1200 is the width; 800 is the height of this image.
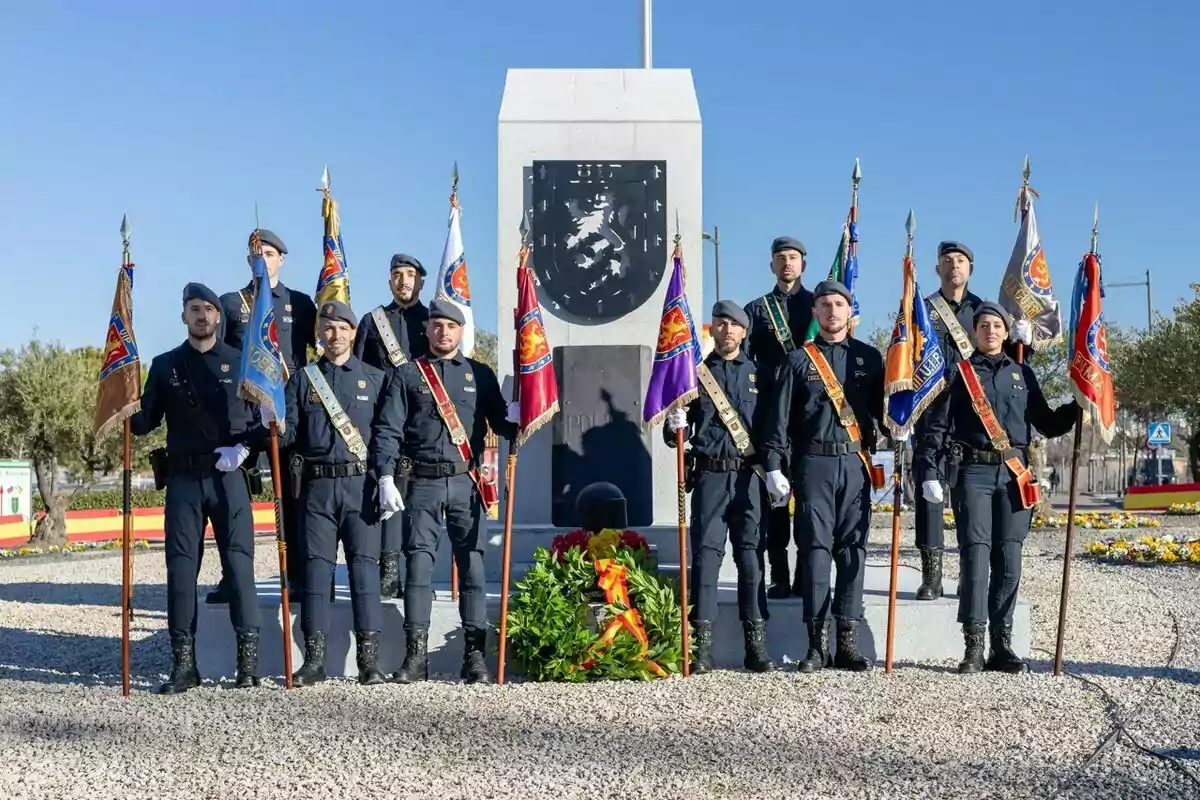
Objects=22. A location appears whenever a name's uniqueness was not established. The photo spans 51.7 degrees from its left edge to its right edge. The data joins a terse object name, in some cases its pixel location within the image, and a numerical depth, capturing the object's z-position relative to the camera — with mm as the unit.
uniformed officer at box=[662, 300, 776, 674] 6695
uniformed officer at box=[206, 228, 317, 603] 7574
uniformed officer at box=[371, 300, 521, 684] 6473
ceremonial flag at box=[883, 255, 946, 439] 6582
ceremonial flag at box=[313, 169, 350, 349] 7984
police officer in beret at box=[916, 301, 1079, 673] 6637
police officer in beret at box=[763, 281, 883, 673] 6578
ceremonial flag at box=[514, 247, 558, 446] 6758
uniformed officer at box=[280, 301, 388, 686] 6488
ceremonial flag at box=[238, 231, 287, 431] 6277
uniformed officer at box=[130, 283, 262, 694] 6441
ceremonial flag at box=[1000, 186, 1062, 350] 8039
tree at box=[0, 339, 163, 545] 22703
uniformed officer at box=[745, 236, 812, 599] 7613
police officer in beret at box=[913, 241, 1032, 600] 7648
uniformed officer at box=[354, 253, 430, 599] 7547
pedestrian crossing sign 27625
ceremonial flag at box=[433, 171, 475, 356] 8398
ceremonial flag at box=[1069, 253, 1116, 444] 6758
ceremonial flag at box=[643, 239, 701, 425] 6758
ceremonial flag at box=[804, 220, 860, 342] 8016
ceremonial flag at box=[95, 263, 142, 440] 6578
